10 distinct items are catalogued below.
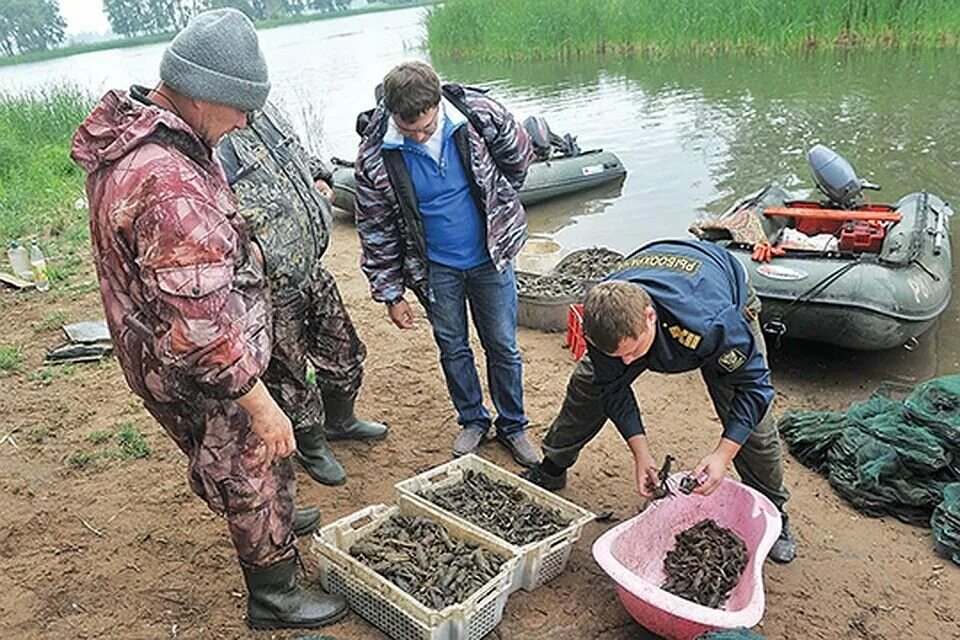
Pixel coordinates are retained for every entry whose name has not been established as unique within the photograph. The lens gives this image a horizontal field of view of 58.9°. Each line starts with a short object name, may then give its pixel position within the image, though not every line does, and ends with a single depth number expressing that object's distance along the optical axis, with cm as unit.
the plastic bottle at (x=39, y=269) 625
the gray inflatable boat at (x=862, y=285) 477
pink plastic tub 248
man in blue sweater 329
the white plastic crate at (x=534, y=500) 287
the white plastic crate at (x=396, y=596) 251
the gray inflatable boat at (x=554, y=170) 848
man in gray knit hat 198
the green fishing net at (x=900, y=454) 353
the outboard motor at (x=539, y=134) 830
